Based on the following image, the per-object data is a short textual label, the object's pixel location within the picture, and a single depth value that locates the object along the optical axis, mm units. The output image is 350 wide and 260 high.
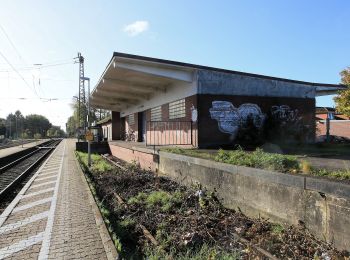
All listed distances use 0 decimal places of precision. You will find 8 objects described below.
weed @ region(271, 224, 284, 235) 6537
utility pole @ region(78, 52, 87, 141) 53688
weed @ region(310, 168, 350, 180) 5862
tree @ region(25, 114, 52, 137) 158625
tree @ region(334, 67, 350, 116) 20469
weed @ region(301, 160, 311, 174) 6708
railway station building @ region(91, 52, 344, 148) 16750
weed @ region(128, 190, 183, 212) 9400
